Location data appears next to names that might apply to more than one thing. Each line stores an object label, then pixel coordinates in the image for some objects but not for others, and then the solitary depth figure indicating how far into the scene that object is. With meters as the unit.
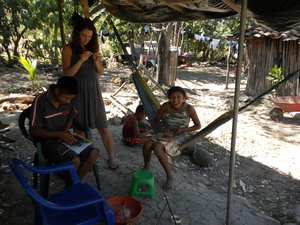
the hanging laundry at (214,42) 11.07
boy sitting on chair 2.02
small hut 7.30
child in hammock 2.50
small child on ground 3.22
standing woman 2.26
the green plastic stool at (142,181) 2.30
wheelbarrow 5.86
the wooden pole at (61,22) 2.82
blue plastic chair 1.44
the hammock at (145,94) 3.08
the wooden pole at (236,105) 1.79
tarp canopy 2.35
